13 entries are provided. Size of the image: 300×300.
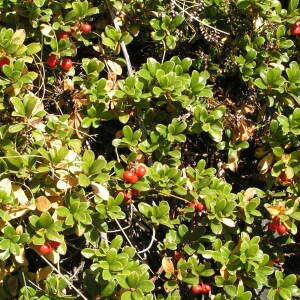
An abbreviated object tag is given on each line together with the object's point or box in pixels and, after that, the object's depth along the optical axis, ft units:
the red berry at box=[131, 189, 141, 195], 6.84
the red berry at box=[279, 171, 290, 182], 7.29
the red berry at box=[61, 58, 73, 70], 7.41
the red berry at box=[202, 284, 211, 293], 7.01
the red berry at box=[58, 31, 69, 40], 7.39
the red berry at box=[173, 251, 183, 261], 7.20
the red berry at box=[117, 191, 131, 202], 6.80
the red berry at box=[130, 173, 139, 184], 6.63
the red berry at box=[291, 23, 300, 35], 7.45
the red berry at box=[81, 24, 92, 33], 7.37
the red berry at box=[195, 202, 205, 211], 6.94
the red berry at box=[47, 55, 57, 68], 7.32
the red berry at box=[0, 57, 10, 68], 6.82
